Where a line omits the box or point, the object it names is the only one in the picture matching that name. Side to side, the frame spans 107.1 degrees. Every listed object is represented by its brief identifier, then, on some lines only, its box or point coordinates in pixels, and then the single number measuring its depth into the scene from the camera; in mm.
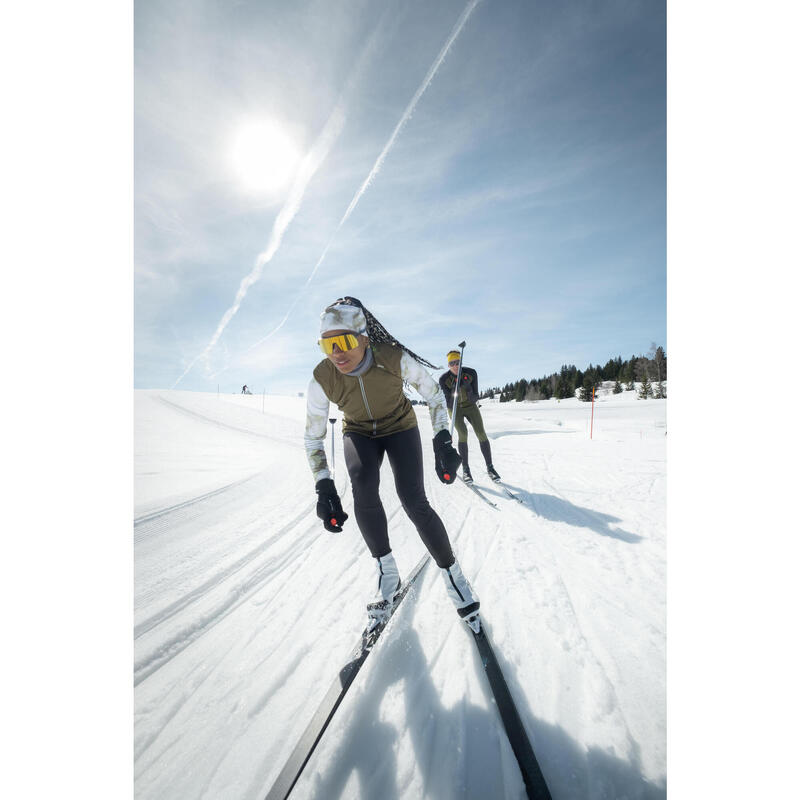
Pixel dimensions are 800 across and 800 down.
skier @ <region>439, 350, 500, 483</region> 5613
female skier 1910
